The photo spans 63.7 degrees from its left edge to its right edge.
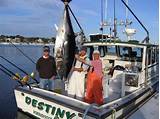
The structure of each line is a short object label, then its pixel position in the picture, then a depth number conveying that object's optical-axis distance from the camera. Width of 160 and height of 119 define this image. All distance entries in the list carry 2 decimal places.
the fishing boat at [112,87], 2.60
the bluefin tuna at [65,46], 2.49
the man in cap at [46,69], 3.24
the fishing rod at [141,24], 3.28
